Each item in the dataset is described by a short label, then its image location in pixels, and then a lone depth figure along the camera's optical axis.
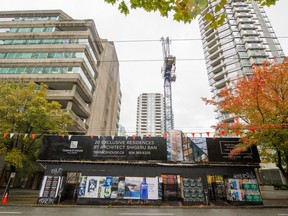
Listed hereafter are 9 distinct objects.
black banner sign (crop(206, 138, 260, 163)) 15.57
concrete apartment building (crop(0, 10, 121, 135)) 28.50
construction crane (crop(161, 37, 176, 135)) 54.34
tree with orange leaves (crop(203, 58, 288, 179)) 13.10
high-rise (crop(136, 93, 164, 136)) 160.12
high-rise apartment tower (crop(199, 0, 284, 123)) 50.62
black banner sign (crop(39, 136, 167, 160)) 15.65
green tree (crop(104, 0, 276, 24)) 3.81
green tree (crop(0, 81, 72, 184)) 16.17
